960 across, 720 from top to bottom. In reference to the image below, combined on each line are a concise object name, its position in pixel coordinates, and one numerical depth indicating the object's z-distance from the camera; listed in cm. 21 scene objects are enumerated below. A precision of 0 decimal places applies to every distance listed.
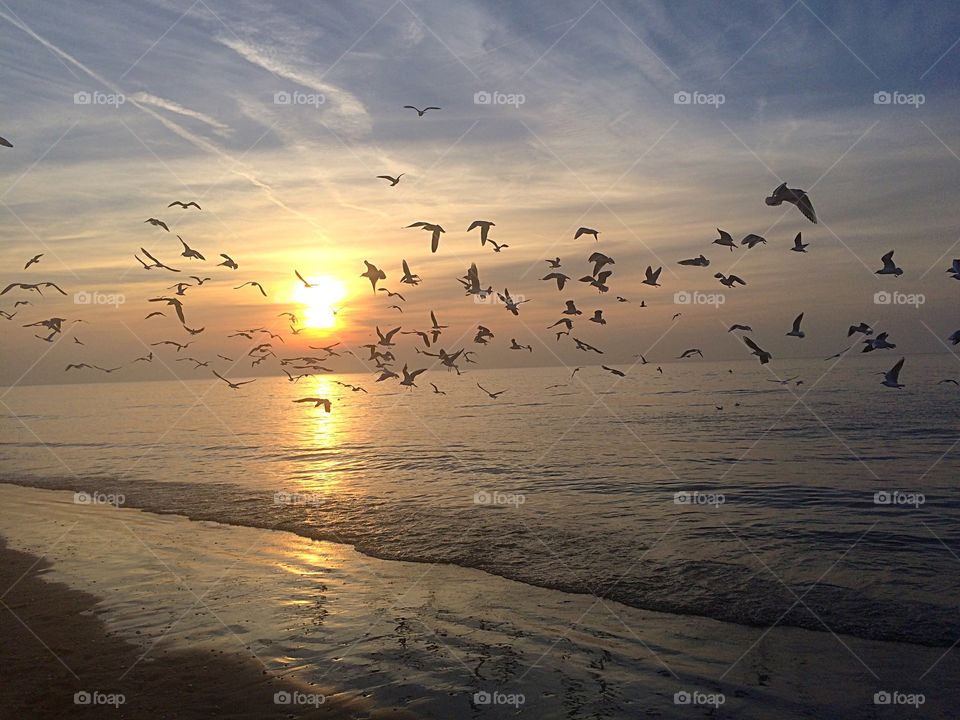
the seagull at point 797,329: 2248
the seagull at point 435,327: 2578
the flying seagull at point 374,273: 2133
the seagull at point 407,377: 2609
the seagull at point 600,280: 2259
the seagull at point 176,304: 2273
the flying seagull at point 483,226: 2135
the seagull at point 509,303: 2185
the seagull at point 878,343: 2142
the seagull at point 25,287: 2119
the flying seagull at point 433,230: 1928
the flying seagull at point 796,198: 1681
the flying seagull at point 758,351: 2123
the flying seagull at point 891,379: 2247
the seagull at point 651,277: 2341
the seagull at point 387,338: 2644
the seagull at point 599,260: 2234
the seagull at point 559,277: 2467
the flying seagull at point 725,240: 2130
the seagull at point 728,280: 2217
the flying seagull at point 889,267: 2036
